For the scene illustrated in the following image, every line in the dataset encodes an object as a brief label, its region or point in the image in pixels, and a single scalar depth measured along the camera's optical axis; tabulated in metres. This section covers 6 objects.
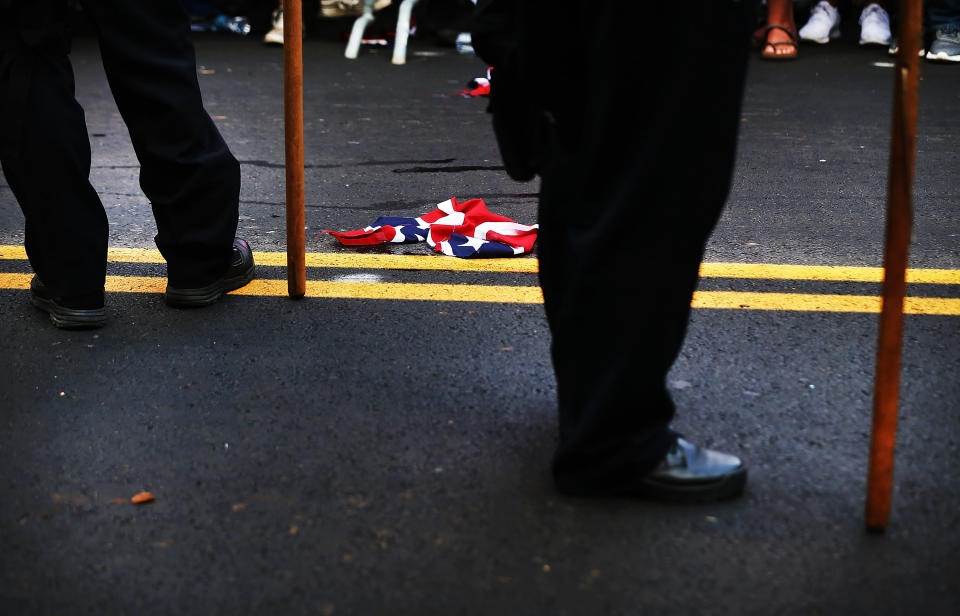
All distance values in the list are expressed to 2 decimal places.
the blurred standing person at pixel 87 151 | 2.62
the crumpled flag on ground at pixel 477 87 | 6.00
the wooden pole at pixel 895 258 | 1.62
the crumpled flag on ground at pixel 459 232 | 3.37
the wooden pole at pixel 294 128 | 2.72
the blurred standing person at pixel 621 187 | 1.66
